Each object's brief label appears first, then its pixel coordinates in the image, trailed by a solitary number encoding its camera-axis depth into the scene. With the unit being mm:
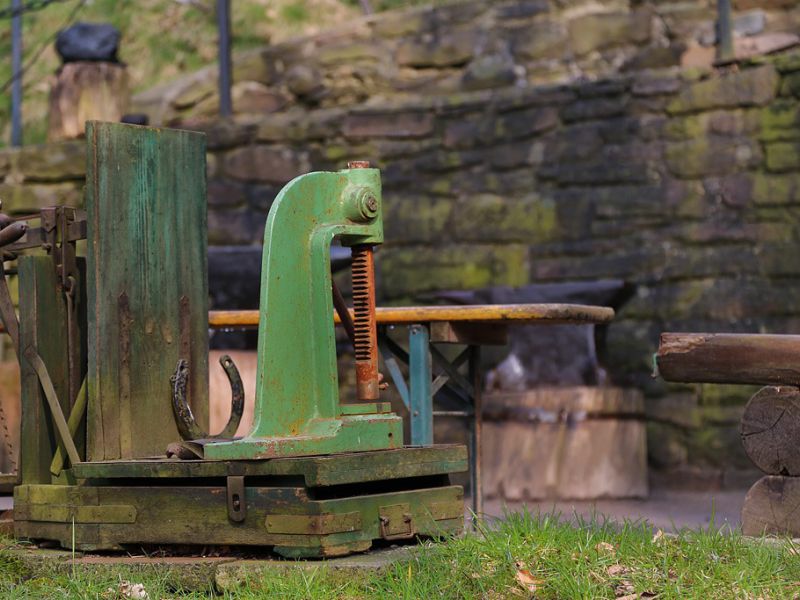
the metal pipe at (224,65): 15852
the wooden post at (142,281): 8187
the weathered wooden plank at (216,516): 7375
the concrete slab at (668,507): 11289
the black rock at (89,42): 16125
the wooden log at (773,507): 8969
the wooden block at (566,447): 13187
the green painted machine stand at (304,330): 7637
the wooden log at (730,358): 9125
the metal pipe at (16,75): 16828
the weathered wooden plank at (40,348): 8570
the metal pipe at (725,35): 14023
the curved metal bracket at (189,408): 8391
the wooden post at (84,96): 16078
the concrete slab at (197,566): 7289
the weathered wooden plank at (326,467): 7332
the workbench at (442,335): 10031
